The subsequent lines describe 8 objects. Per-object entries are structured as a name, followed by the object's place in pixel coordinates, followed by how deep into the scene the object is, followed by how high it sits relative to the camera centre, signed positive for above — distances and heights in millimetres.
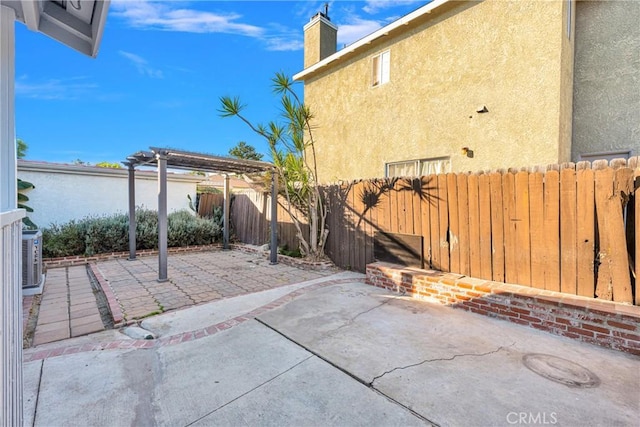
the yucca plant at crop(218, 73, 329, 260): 6262 +1210
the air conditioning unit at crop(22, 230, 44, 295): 4801 -958
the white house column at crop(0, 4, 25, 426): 1265 -205
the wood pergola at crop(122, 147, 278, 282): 5789 +1153
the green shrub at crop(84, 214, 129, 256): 7785 -756
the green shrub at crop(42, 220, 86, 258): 7289 -837
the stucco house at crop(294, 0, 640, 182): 5703 +2925
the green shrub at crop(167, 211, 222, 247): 9258 -700
